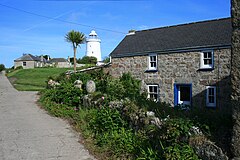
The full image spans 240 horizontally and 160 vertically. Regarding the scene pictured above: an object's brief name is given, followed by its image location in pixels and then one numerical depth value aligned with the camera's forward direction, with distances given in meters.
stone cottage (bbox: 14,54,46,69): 79.00
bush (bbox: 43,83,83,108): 13.22
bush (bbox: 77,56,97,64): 65.94
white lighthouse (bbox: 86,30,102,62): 70.25
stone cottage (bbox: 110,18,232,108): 16.64
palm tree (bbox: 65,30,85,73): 25.45
